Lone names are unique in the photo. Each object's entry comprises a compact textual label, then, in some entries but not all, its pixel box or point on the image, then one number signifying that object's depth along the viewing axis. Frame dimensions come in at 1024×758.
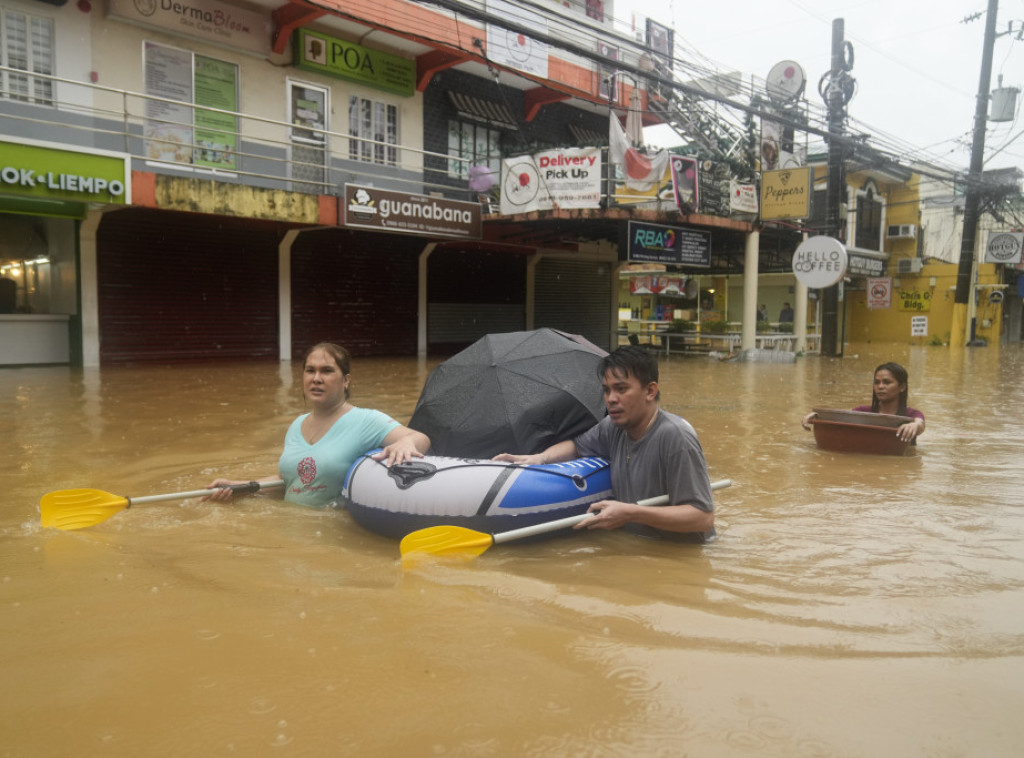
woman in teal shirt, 4.70
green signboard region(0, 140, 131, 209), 11.34
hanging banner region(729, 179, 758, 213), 19.30
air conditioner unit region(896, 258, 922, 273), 33.66
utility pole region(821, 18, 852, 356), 18.70
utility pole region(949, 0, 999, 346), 23.83
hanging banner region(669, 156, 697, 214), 17.72
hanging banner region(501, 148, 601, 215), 16.88
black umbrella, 5.23
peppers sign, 18.88
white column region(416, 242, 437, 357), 20.11
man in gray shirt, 4.08
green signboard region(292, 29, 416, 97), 15.98
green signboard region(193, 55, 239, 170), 14.78
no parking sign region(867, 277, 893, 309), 27.11
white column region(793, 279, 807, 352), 22.62
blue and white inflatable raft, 4.32
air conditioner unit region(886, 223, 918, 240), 33.50
